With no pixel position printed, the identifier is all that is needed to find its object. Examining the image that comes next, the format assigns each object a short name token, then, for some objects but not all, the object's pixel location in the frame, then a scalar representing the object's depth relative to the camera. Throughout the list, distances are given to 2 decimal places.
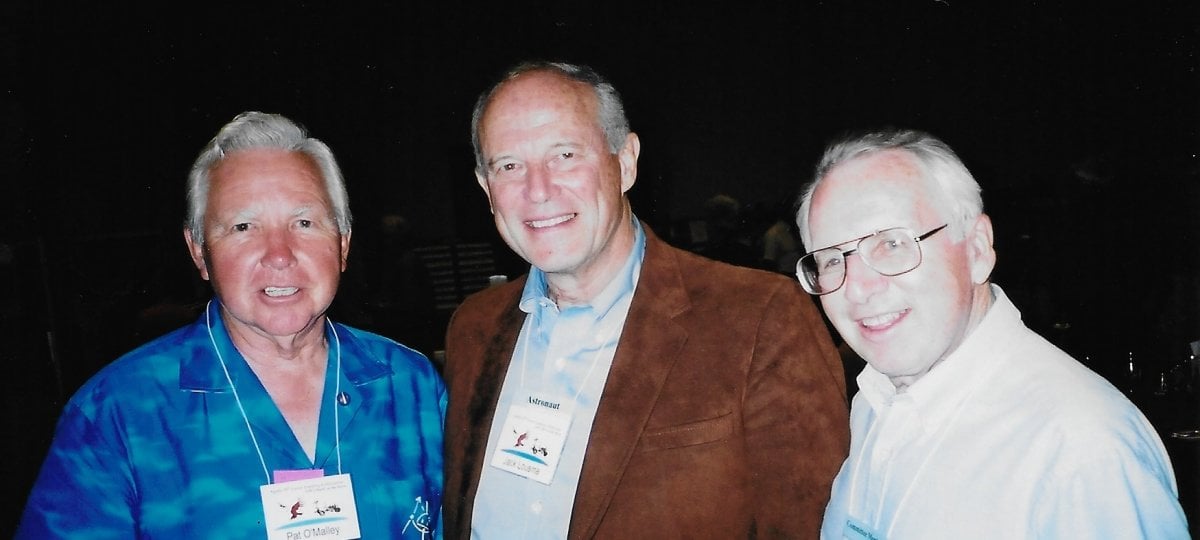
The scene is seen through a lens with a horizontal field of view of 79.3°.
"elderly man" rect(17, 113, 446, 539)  1.60
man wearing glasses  1.09
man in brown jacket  1.63
